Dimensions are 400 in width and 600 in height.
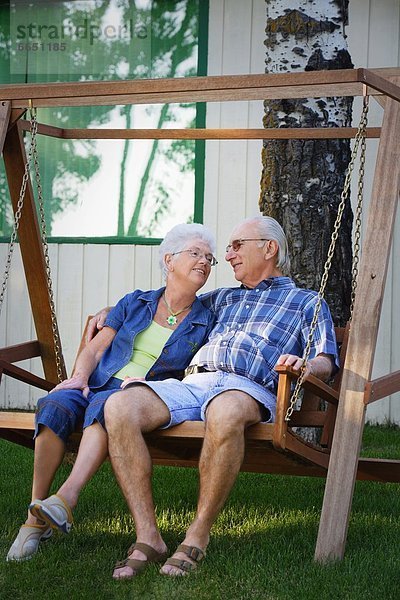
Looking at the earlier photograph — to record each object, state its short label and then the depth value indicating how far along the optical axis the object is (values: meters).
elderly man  3.49
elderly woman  3.69
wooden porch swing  3.56
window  7.39
